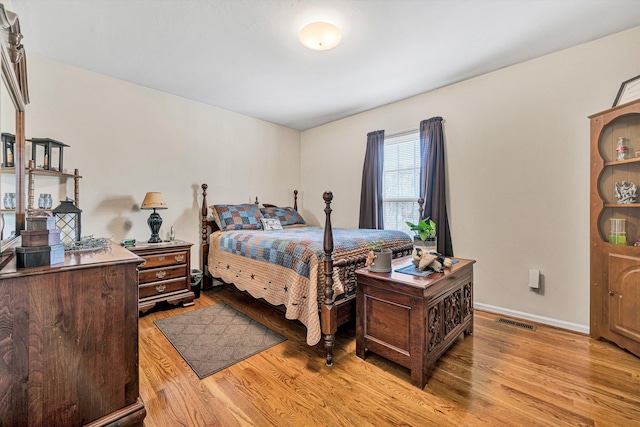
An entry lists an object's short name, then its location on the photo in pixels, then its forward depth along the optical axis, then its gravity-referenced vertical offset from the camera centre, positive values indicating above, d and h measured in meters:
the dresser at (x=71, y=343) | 1.06 -0.57
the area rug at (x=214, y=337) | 1.93 -1.05
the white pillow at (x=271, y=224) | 3.72 -0.14
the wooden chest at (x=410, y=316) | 1.63 -0.69
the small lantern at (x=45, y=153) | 2.42 +0.58
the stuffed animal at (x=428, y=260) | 1.89 -0.34
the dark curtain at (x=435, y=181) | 3.08 +0.38
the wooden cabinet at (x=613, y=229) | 1.98 -0.12
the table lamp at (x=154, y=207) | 2.92 +0.08
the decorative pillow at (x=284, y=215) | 4.05 -0.01
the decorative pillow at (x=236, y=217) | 3.50 -0.03
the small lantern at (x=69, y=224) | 2.56 -0.09
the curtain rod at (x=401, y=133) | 3.43 +1.09
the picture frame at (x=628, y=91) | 2.02 +0.95
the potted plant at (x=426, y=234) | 2.04 -0.16
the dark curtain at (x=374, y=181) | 3.70 +0.46
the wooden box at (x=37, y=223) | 1.17 -0.04
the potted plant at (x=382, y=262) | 1.89 -0.35
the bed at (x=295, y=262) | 1.90 -0.43
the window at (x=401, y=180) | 3.48 +0.46
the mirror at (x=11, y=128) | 1.22 +0.46
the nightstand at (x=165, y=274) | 2.73 -0.64
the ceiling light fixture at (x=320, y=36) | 2.05 +1.44
